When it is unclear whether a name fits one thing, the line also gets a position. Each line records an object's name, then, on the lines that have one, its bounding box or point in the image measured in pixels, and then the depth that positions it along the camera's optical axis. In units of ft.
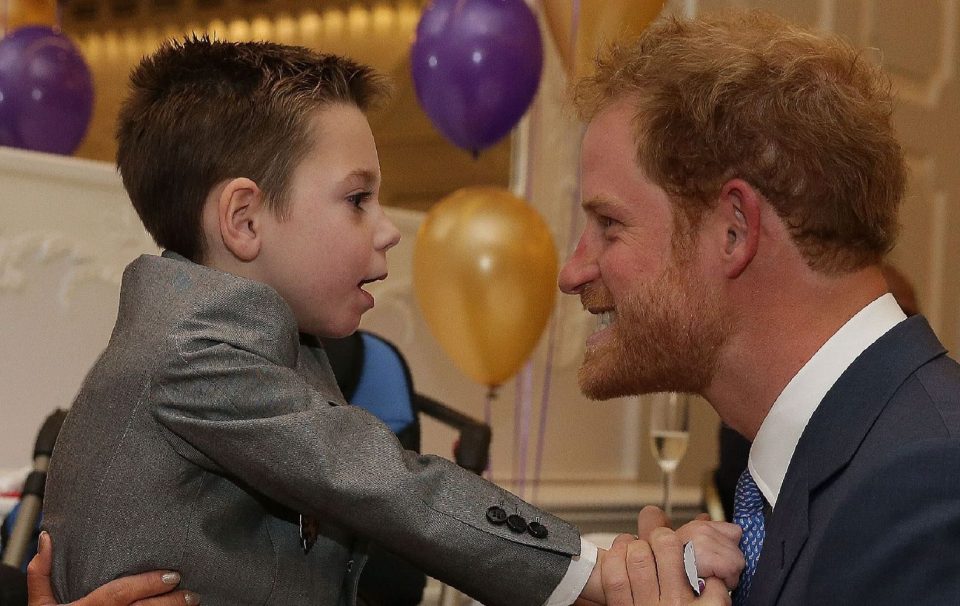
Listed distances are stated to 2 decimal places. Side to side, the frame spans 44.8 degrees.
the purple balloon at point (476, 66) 8.70
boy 3.83
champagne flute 9.00
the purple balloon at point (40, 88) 8.81
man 3.52
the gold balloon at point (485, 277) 8.66
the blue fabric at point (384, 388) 6.70
